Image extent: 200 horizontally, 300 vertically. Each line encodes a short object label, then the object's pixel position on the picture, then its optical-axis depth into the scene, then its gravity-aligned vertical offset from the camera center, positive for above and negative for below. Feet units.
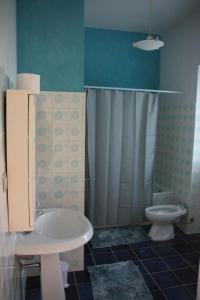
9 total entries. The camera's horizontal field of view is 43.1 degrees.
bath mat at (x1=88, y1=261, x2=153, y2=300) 6.86 -4.56
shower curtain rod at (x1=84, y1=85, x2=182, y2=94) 9.07 +1.32
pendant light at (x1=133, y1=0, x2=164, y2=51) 7.66 +2.49
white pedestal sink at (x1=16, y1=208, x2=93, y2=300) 5.14 -2.55
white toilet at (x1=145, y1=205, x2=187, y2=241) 9.64 -3.62
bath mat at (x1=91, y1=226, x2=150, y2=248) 9.48 -4.37
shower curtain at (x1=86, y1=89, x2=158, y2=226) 9.64 -1.09
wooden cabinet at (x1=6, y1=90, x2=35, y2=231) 4.26 -0.59
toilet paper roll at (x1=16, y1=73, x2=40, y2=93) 5.25 +0.84
